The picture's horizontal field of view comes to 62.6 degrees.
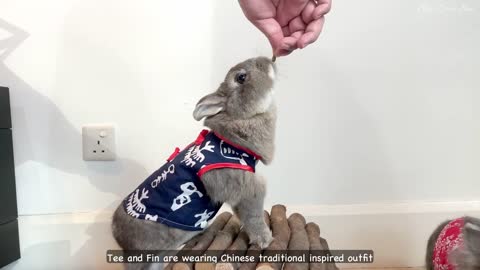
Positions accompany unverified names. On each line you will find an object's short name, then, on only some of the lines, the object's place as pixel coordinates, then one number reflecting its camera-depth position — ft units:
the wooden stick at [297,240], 2.46
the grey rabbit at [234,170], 2.52
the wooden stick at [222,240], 2.37
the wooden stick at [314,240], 2.50
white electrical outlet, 3.85
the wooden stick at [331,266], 2.62
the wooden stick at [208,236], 2.39
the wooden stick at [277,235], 2.38
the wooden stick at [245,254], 2.32
